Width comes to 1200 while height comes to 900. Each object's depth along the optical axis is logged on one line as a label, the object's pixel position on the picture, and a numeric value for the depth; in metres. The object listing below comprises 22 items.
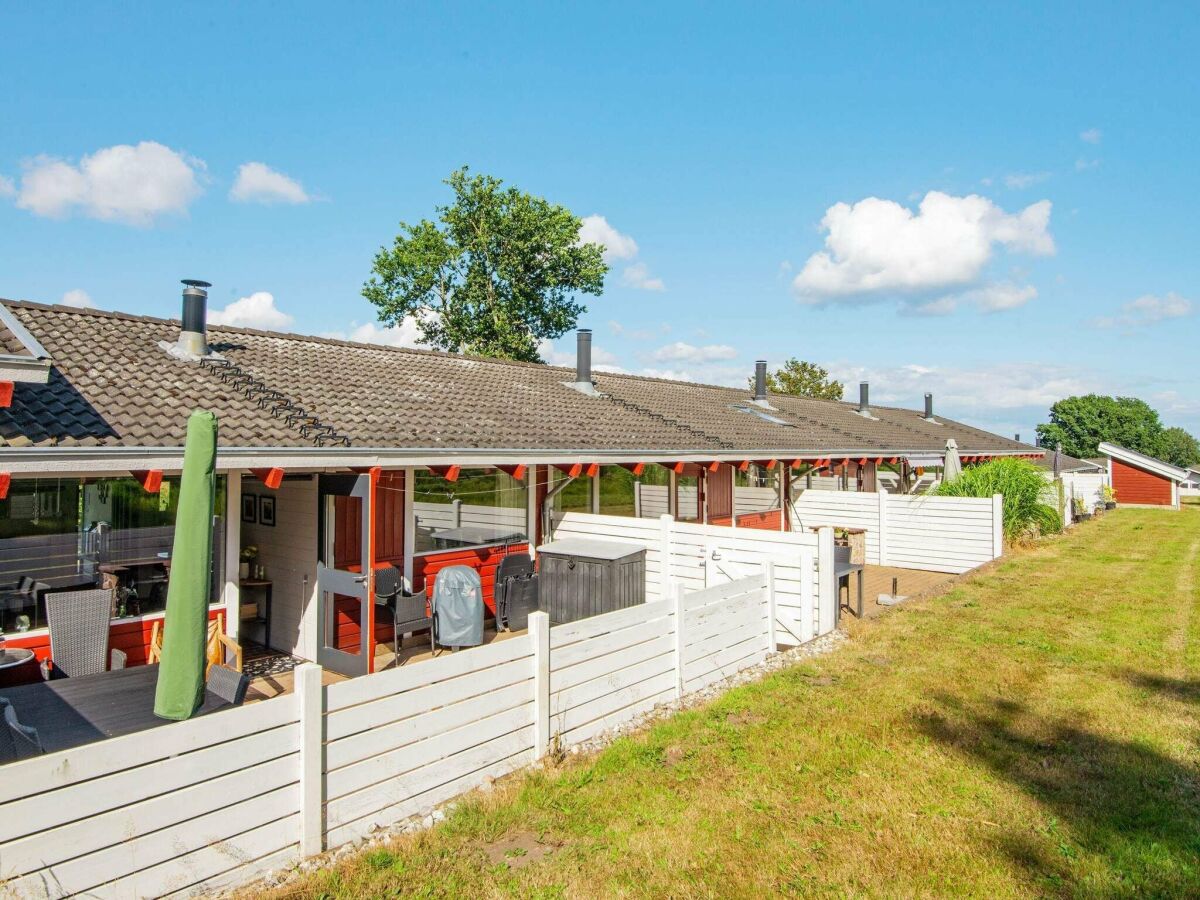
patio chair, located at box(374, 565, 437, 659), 7.99
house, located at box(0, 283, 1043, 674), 6.44
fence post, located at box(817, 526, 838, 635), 8.69
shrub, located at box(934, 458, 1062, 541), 16.22
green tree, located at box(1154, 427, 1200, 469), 115.38
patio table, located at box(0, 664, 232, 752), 4.19
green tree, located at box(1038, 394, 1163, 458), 94.00
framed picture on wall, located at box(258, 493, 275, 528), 8.73
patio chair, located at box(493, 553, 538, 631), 9.12
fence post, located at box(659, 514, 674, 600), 9.62
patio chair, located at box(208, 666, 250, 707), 4.80
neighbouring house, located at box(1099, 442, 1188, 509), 36.12
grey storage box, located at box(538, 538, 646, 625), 8.82
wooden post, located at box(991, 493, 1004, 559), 13.83
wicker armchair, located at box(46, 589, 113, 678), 5.94
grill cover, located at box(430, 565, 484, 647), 7.98
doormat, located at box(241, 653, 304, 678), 7.66
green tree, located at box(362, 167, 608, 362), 34.78
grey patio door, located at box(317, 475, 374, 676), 7.34
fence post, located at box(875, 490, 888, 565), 14.95
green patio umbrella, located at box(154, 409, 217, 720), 3.81
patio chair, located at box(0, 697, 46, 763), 3.67
